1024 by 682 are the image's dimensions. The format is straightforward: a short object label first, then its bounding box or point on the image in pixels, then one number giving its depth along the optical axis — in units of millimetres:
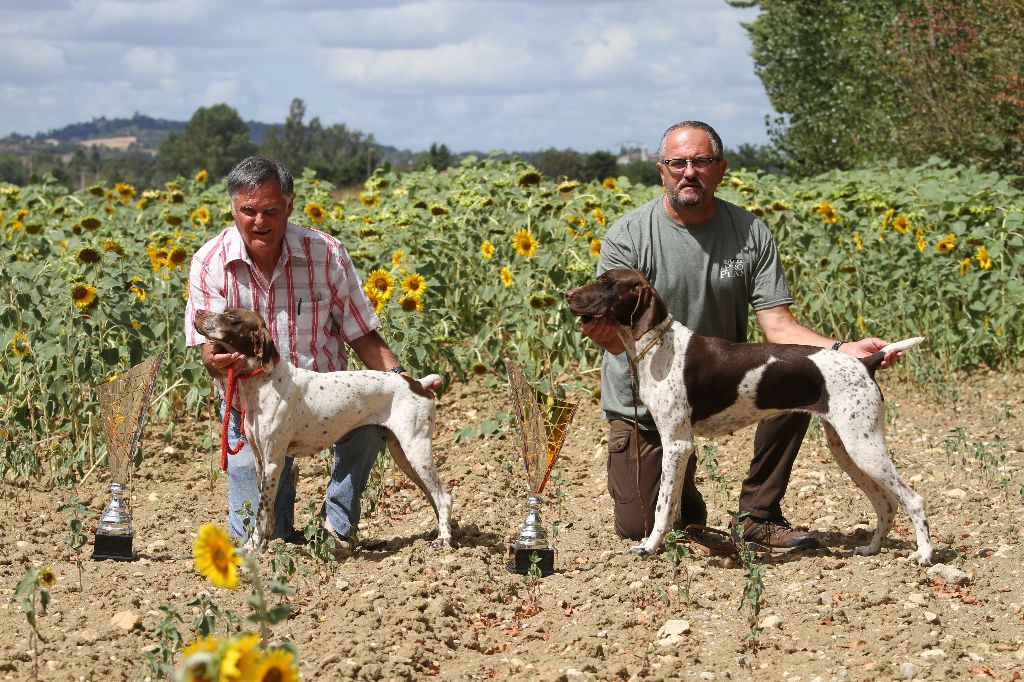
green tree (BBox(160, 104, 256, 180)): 70044
